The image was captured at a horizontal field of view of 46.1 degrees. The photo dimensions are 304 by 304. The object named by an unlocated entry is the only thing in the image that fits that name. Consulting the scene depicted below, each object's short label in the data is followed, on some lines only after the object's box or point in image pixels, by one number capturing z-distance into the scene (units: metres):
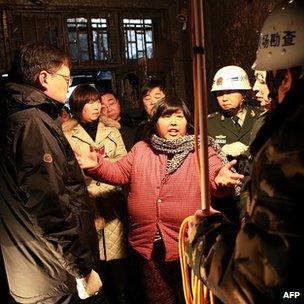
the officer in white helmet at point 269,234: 1.11
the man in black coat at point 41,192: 2.31
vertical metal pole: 1.53
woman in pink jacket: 3.26
